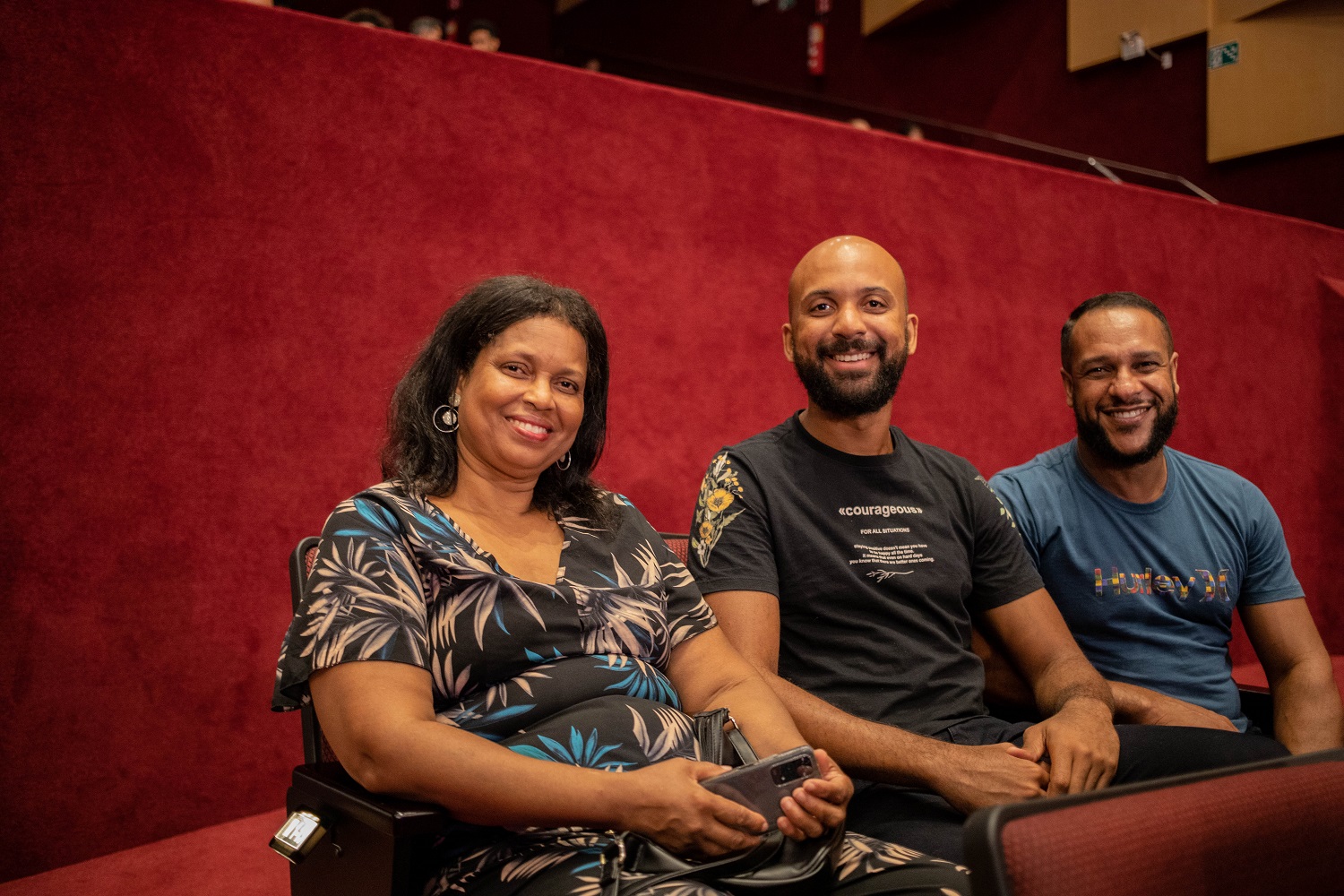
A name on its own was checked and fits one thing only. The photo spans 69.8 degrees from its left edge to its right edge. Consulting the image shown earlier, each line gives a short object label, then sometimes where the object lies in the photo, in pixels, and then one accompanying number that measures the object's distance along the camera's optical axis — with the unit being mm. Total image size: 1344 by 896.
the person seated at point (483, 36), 5438
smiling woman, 1060
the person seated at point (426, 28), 4848
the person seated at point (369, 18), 3578
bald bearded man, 1430
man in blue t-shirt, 1864
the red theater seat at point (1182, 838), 754
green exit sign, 5766
